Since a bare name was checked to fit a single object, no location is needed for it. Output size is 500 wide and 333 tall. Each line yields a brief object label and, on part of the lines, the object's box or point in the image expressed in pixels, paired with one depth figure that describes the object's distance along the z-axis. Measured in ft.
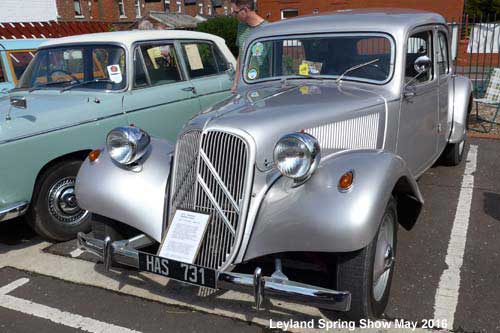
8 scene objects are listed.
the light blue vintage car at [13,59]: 22.13
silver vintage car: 8.57
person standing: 16.96
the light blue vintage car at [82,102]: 12.94
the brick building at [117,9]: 84.64
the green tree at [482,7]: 110.11
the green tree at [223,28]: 77.77
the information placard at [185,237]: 9.22
